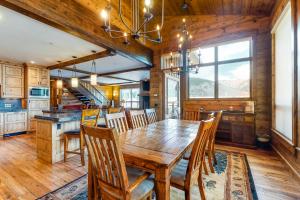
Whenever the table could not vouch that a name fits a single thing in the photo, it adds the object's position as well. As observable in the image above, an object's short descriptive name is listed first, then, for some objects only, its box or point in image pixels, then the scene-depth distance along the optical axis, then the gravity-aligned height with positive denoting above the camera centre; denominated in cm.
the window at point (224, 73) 403 +83
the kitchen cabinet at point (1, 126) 450 -83
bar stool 264 -60
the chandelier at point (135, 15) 155 +100
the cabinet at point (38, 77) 523 +88
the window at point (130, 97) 1312 +29
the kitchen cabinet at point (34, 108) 518 -31
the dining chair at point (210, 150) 233 -83
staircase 866 +47
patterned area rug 176 -119
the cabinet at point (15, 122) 465 -74
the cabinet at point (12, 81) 473 +65
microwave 522 +30
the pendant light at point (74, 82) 418 +53
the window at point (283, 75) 249 +50
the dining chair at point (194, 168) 130 -69
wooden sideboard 348 -71
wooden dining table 112 -48
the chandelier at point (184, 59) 288 +128
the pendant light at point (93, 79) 404 +60
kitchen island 270 -66
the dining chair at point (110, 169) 101 -55
